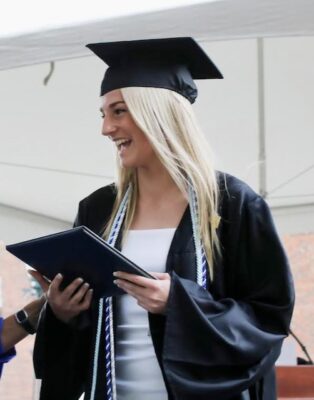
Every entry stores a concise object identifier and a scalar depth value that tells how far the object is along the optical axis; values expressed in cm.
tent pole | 841
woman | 404
